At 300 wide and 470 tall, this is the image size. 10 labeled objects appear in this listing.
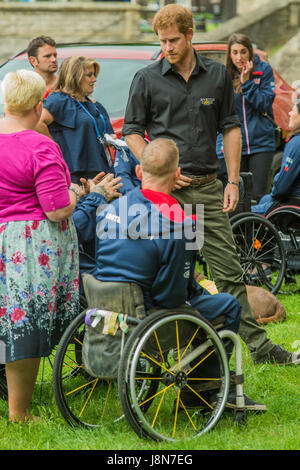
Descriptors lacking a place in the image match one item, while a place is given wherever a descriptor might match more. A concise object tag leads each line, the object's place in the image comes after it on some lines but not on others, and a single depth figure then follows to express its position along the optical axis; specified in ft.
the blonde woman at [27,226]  24.86
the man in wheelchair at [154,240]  23.80
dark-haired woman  49.90
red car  52.01
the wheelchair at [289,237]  45.27
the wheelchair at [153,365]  23.31
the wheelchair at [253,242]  43.37
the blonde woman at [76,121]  35.09
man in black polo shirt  30.71
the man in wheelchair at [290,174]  43.55
